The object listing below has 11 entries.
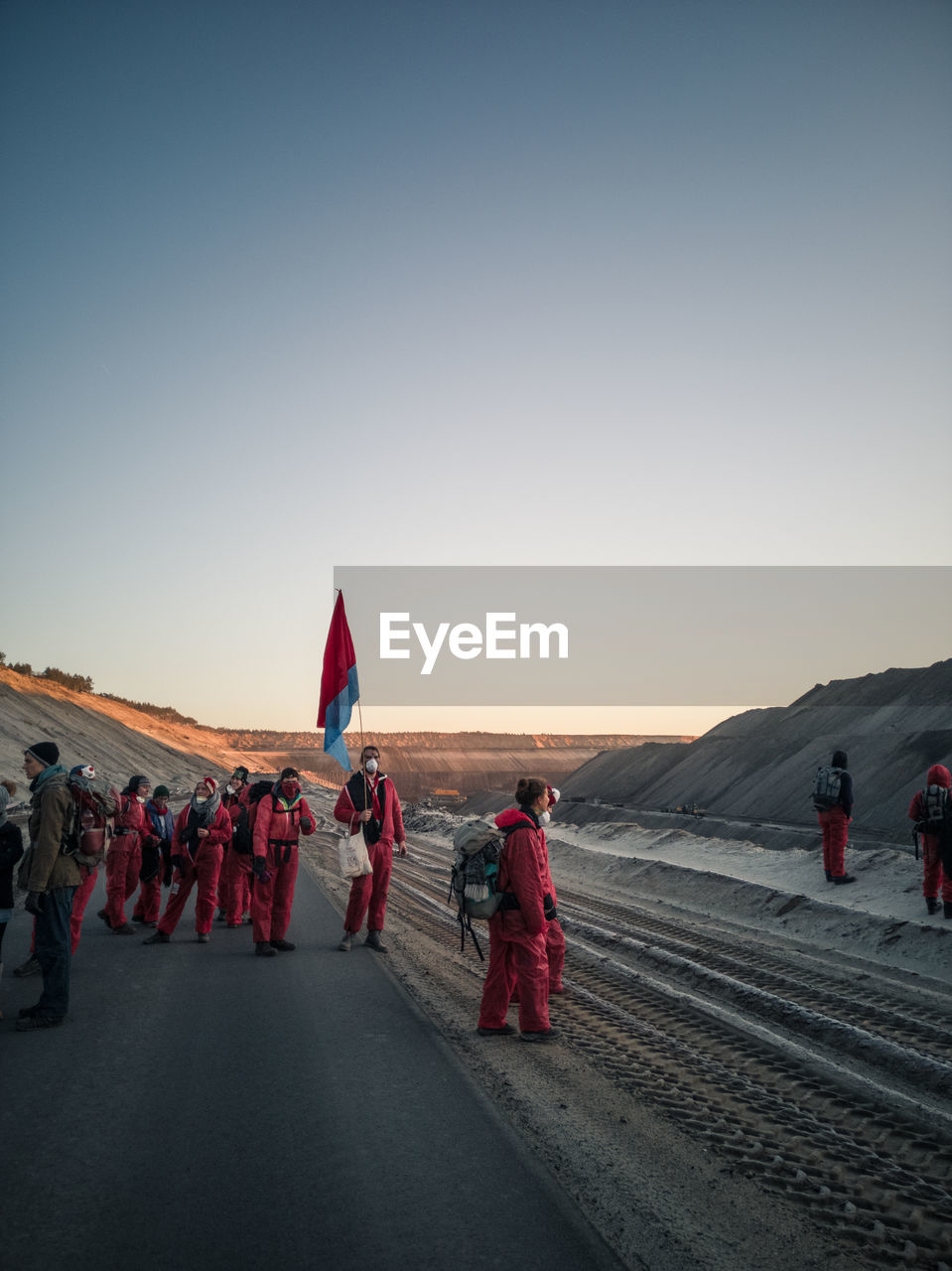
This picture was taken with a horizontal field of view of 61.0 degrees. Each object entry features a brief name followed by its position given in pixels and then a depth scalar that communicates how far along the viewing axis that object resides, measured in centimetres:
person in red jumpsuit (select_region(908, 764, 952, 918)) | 989
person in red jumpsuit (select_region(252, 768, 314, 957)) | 876
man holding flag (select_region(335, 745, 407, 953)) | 892
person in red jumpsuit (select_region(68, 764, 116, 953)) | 619
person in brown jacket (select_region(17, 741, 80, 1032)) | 593
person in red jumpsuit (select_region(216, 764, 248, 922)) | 1084
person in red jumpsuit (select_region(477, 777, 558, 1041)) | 578
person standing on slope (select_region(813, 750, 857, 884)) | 1213
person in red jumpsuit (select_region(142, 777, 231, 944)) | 948
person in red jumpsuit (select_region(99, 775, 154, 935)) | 1012
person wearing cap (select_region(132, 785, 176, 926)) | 1041
